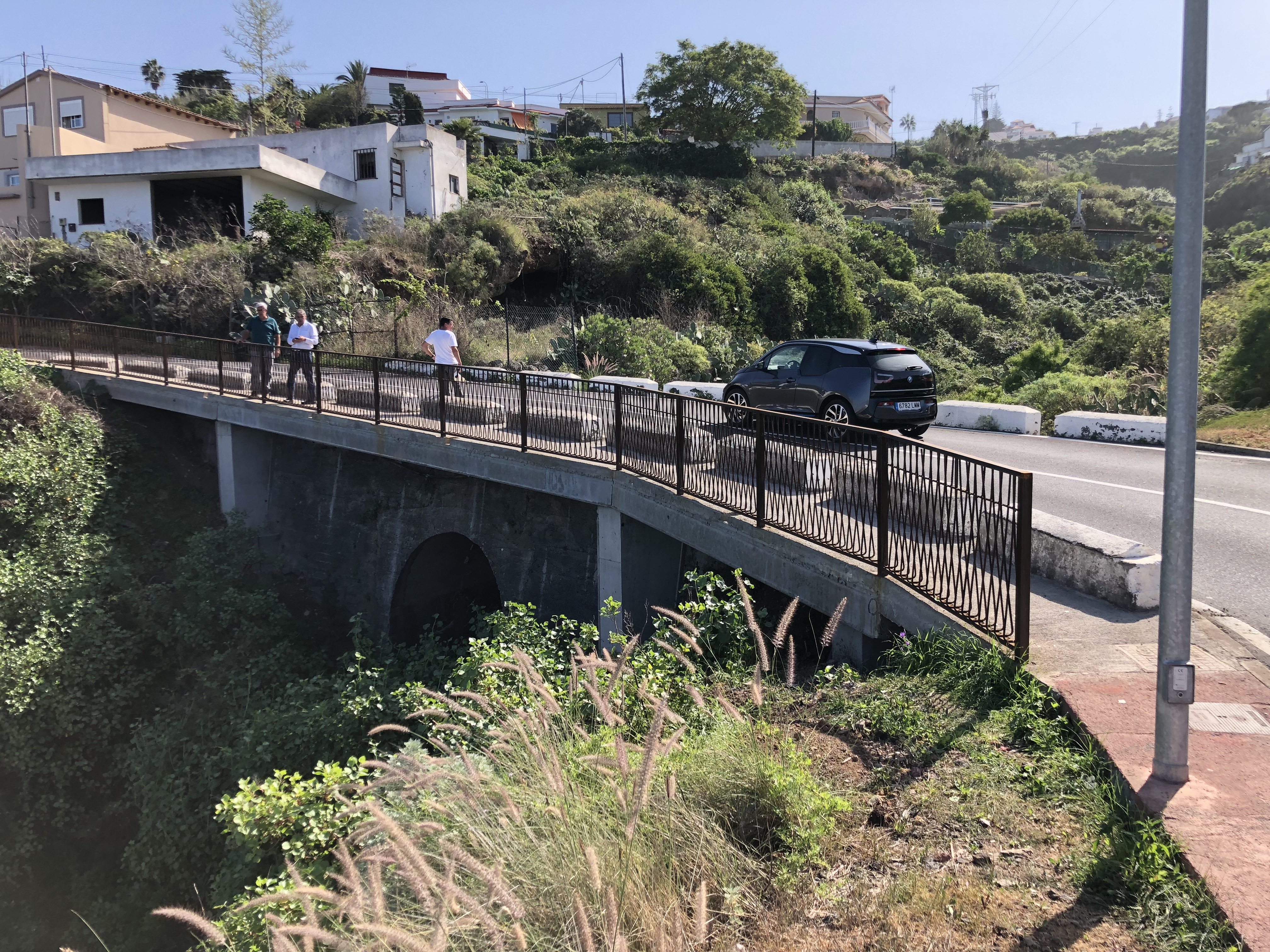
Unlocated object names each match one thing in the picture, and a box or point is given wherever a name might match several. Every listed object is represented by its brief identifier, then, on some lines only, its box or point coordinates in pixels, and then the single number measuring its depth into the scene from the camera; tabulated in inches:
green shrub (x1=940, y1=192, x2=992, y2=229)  2187.5
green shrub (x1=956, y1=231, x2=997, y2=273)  1923.0
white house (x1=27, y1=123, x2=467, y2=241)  1204.5
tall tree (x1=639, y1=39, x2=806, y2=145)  2073.1
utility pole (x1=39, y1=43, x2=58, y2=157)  1541.6
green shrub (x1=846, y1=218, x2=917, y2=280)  1775.3
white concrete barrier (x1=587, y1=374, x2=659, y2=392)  661.3
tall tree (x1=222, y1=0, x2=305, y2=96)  1750.7
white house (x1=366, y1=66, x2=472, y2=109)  2662.4
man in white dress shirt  597.6
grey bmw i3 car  474.0
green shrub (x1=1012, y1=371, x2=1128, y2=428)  739.4
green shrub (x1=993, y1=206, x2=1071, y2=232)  2103.8
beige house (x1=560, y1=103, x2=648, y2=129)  3169.3
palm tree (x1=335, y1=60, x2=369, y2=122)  2457.3
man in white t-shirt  549.0
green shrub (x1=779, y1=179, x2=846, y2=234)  1891.0
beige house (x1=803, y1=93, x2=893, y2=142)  3609.7
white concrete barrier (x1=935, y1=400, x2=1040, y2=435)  666.2
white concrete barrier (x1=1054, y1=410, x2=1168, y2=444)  587.2
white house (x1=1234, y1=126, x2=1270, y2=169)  2974.9
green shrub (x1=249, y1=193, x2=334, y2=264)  1080.2
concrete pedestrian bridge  238.2
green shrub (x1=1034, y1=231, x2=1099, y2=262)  2007.9
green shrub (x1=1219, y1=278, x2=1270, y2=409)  681.6
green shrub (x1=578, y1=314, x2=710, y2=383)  872.3
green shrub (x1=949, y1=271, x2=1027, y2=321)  1660.9
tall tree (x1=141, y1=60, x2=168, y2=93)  2733.8
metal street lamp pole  153.8
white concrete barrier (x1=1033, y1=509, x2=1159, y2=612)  241.6
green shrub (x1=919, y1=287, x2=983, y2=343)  1508.4
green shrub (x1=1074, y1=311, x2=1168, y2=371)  943.0
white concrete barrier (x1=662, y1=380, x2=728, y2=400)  730.2
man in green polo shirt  625.3
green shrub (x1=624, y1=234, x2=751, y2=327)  1186.6
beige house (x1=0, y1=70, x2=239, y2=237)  1555.1
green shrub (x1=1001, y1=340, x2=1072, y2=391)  1020.5
